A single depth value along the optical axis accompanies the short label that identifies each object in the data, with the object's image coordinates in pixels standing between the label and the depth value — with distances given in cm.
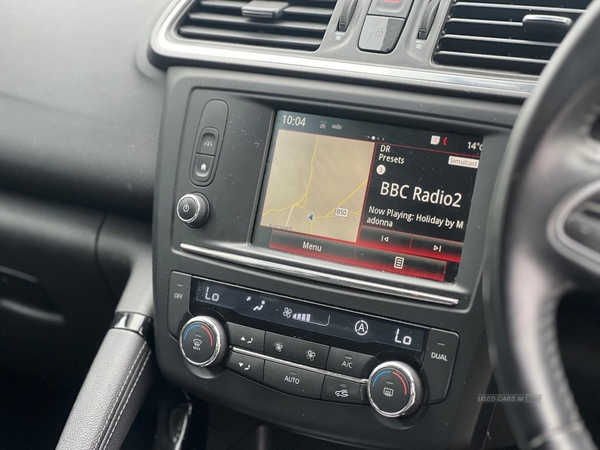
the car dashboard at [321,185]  109
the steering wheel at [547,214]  71
